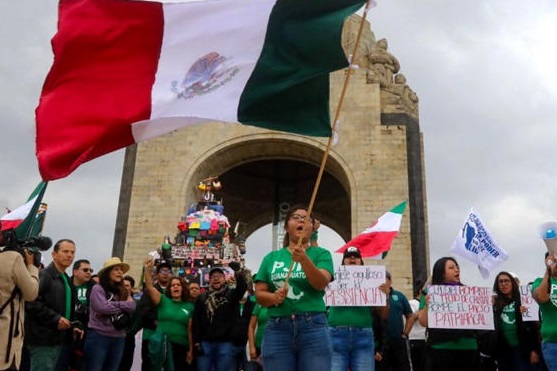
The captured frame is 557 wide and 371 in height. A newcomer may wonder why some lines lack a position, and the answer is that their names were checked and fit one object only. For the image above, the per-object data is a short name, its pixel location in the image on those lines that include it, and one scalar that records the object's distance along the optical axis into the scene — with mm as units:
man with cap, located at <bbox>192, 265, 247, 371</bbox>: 6488
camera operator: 3912
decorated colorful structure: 12945
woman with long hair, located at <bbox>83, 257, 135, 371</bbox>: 5918
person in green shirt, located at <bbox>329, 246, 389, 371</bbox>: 5164
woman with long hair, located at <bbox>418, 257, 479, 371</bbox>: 4988
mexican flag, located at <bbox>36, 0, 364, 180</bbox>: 4445
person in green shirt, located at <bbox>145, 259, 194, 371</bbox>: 6828
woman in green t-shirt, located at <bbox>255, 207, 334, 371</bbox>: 3637
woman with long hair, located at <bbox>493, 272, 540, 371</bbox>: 6156
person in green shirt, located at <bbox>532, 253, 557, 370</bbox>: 5117
